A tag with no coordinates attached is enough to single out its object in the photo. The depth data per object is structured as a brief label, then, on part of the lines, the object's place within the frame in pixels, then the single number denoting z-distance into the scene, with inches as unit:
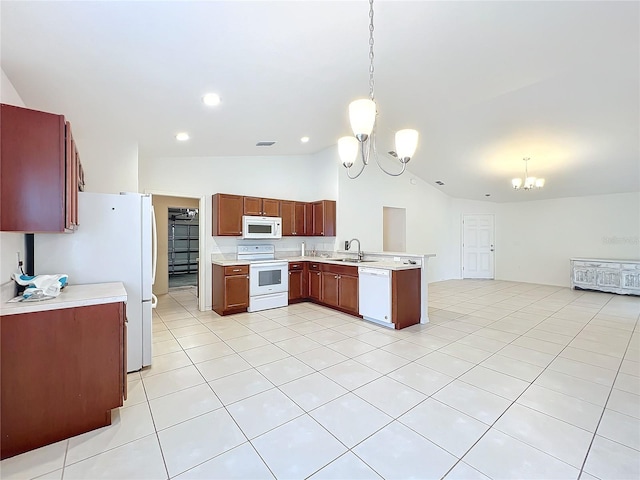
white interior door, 341.1
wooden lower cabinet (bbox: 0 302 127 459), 66.9
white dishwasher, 161.7
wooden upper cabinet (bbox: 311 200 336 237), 226.5
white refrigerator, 97.7
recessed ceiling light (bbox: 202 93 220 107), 111.7
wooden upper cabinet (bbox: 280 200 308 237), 222.7
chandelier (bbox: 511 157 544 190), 229.0
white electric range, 195.0
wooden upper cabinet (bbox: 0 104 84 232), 69.3
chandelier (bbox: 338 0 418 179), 79.8
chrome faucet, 203.6
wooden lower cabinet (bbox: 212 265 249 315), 184.2
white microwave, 202.4
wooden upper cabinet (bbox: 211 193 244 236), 193.9
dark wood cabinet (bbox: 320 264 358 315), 184.4
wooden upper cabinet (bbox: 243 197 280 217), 204.1
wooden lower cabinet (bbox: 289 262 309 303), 216.1
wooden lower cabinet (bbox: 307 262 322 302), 214.6
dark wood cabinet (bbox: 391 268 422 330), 158.6
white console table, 248.7
